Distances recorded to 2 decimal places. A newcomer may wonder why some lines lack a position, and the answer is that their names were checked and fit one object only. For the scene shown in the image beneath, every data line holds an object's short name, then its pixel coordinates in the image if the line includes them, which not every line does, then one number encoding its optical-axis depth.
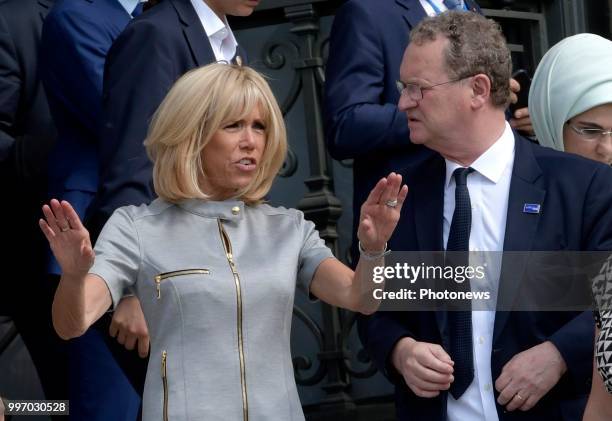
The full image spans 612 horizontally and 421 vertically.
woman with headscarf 10.18
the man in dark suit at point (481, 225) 8.86
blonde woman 8.15
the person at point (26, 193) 11.11
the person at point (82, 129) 10.47
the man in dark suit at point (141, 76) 9.34
